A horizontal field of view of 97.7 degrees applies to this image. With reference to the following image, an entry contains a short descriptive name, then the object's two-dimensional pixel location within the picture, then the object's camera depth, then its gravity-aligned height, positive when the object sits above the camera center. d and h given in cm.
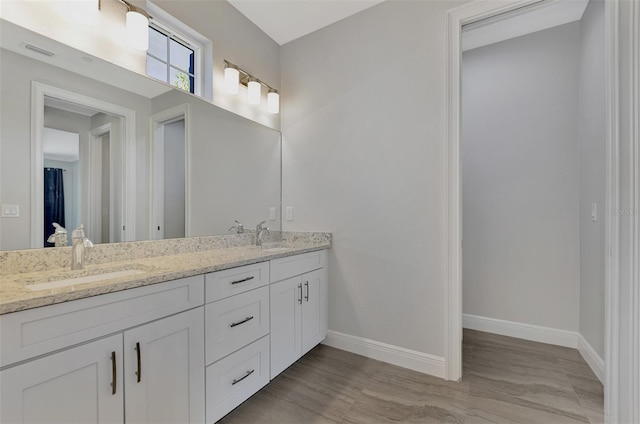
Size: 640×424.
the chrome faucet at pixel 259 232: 231 -17
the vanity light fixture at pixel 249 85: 219 +106
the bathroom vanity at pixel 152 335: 86 -50
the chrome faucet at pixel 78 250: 129 -18
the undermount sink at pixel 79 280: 105 -29
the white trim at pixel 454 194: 190 +12
